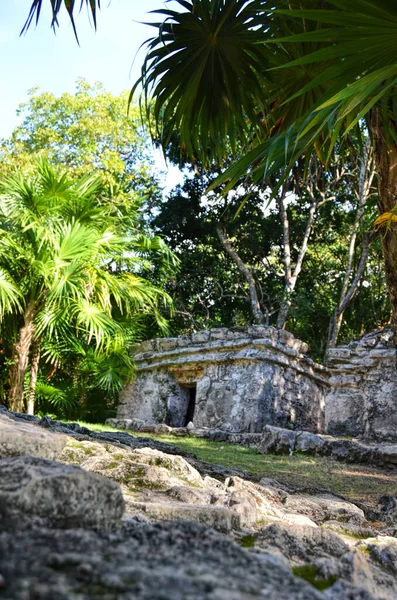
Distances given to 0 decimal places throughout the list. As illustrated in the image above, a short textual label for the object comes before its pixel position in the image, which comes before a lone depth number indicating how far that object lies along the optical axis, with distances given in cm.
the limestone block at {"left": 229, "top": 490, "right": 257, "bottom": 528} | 221
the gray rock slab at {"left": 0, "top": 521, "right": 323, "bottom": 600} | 100
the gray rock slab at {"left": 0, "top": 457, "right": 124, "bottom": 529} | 139
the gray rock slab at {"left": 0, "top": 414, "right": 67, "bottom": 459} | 201
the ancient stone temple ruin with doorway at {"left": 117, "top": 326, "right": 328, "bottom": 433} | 871
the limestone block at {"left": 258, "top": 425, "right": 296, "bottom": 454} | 655
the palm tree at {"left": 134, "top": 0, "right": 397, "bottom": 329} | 350
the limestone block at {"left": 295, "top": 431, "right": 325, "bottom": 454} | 664
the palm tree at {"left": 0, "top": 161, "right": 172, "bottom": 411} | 847
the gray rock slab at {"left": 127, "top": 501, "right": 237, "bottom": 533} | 190
